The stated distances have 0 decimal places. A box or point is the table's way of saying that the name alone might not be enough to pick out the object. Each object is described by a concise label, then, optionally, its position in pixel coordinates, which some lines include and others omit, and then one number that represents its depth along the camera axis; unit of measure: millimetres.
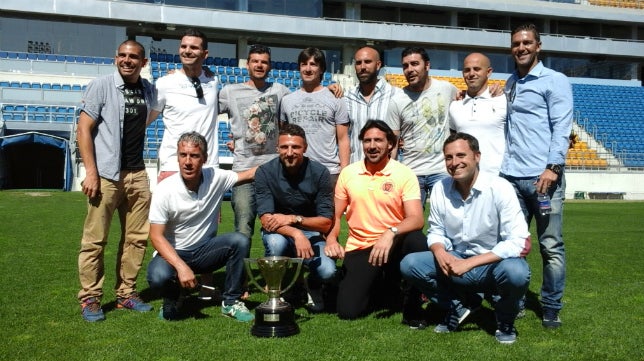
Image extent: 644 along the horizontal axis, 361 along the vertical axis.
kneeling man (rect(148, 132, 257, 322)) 4223
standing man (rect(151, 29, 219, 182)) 4832
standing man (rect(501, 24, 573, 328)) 4121
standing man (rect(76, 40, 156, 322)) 4293
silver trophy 3865
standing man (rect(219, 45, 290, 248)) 5078
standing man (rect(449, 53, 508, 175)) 4488
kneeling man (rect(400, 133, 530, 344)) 3756
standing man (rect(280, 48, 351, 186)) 5121
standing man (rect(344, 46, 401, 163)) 4957
